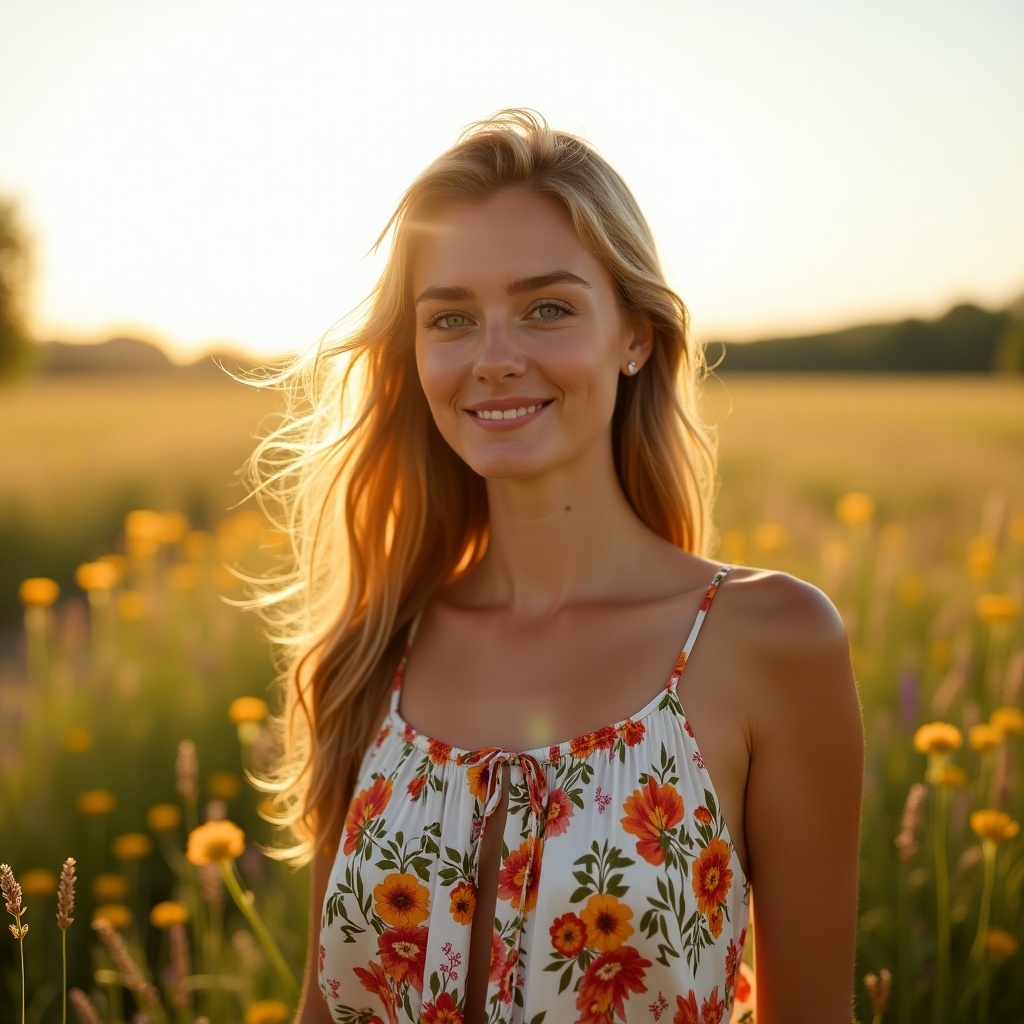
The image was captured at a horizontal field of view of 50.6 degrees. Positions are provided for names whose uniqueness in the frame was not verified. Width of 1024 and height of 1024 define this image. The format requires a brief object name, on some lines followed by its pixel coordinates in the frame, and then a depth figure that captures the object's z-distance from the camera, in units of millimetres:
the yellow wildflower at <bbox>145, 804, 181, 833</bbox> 3117
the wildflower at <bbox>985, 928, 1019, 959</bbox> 2297
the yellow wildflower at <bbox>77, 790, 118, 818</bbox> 3322
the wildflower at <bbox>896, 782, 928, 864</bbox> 1924
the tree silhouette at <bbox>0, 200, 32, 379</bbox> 22375
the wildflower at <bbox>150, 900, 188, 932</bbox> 2367
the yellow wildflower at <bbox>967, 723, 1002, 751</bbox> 2403
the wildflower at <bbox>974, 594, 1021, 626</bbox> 3137
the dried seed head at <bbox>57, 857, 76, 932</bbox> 1394
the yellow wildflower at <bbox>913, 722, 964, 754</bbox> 2141
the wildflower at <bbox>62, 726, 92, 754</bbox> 3713
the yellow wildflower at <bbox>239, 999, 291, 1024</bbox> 2359
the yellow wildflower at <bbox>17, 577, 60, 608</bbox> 3805
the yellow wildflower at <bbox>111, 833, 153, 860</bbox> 3129
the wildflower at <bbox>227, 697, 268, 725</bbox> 2955
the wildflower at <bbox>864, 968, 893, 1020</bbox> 1735
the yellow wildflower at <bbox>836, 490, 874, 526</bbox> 4730
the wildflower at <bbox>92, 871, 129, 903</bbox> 3133
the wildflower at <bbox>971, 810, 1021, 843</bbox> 2080
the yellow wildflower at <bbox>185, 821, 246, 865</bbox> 2018
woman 1785
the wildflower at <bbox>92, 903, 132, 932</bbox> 2908
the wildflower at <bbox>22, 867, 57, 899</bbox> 2977
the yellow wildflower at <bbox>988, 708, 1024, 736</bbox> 2564
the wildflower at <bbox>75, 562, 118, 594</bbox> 4109
